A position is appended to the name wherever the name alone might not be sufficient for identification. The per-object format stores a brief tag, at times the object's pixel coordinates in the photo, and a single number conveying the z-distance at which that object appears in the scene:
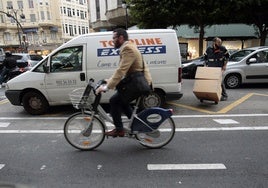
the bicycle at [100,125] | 4.31
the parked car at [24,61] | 14.74
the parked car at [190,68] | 13.37
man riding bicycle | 3.96
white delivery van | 6.62
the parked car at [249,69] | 9.84
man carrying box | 7.96
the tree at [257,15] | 17.31
